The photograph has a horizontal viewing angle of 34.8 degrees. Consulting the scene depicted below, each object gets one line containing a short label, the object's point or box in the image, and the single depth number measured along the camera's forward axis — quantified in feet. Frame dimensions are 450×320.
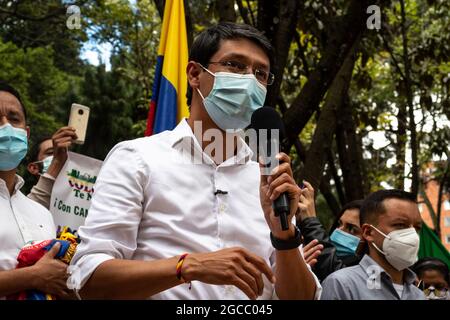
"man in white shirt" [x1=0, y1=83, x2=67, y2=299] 10.44
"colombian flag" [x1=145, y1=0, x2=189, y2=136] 17.07
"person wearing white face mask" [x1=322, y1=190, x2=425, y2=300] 13.44
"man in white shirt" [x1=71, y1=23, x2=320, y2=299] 7.14
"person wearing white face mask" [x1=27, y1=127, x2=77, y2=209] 14.69
